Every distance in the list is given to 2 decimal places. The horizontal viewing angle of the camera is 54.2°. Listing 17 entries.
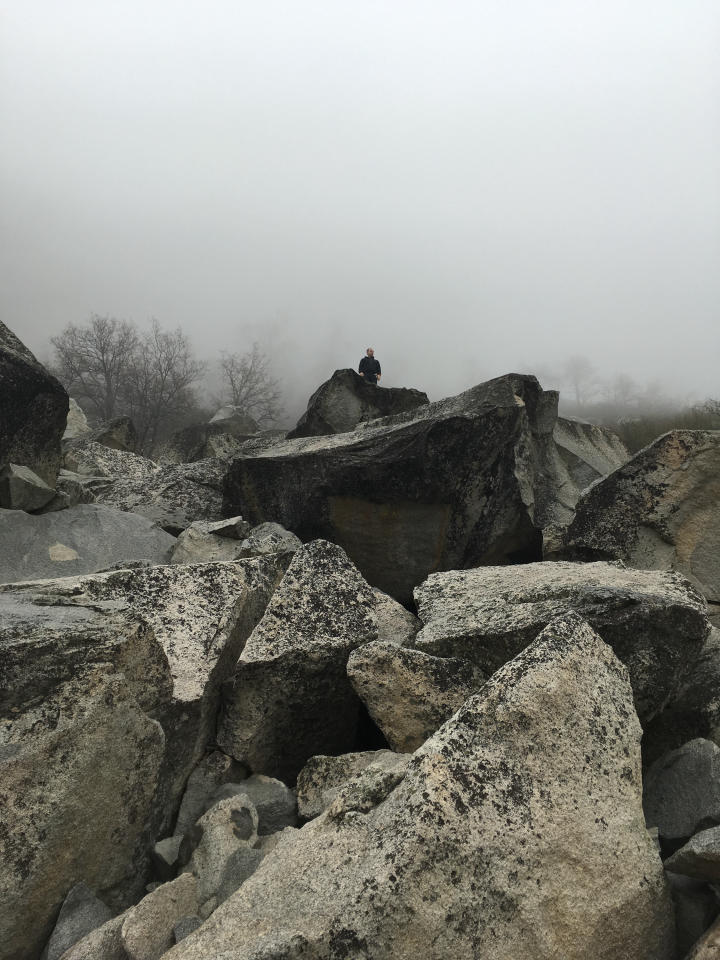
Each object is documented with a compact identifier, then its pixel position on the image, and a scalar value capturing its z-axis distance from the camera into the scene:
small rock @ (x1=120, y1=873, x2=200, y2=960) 1.92
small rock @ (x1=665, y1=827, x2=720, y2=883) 1.80
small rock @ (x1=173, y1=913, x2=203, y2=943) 1.93
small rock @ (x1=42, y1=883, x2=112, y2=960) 2.04
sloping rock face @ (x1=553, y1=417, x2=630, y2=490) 6.80
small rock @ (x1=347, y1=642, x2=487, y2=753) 2.68
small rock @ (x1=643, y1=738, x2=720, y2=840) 2.23
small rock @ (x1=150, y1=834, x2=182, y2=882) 2.43
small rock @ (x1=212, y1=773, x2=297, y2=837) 2.58
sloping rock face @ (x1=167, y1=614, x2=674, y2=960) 1.71
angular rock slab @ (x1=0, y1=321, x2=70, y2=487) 5.19
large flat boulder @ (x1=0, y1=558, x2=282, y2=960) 2.09
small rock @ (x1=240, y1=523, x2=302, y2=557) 4.20
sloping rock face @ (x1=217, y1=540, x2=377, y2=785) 2.99
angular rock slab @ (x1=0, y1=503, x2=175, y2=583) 4.82
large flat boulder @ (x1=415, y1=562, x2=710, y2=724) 2.65
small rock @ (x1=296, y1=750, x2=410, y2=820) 2.56
